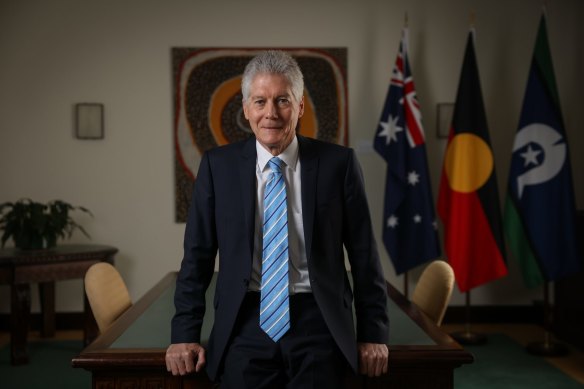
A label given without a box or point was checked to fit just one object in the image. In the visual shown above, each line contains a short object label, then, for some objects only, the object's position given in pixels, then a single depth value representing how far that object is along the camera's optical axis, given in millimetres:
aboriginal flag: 4500
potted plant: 4129
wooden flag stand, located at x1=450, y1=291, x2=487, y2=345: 4453
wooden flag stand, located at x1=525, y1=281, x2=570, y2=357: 4191
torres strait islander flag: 4297
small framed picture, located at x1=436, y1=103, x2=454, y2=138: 4922
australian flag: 4602
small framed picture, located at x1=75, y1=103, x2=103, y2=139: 4809
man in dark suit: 1632
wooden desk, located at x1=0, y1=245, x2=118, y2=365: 3967
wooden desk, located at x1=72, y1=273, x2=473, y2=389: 1781
